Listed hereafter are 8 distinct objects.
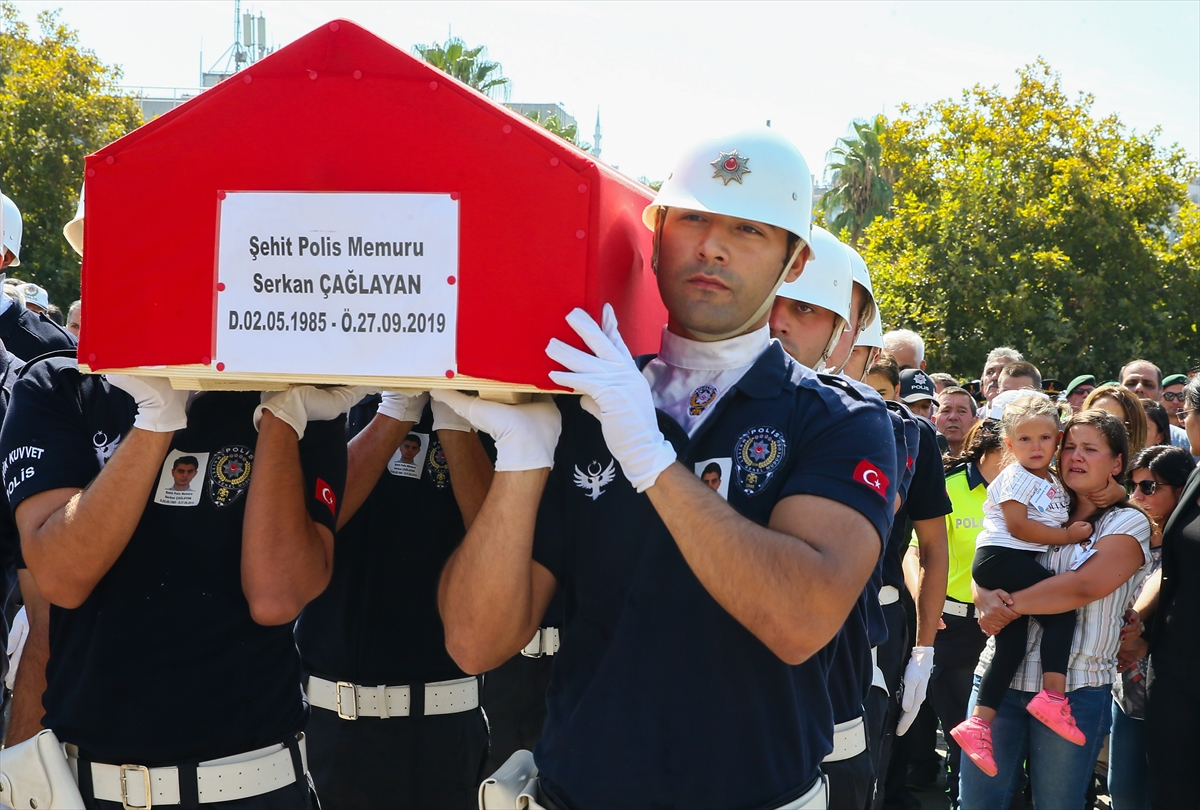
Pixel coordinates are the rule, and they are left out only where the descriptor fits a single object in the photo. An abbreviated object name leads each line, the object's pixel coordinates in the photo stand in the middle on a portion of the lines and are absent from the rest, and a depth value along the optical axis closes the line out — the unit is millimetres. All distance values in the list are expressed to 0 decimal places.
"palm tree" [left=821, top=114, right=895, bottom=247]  40125
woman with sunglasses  4938
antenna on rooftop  29234
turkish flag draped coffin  2100
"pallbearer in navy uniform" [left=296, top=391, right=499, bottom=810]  3559
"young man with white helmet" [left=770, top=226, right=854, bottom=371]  3771
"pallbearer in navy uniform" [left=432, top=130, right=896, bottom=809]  2072
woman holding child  4883
